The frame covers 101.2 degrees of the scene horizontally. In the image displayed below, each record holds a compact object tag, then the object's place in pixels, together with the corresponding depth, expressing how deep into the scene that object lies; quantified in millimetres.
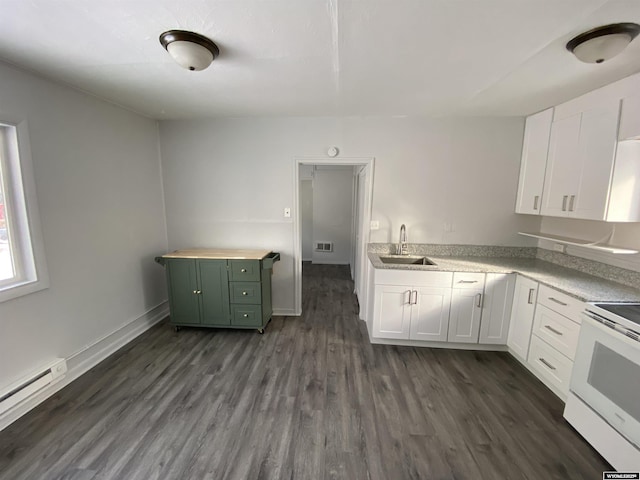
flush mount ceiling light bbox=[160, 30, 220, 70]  1410
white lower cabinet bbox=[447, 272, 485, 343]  2527
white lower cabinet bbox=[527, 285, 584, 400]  1896
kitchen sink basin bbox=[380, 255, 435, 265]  2980
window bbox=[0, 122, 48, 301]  1800
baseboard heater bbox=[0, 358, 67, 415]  1724
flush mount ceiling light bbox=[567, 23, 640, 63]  1316
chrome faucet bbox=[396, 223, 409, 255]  3006
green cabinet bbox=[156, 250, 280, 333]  2852
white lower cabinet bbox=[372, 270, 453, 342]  2580
